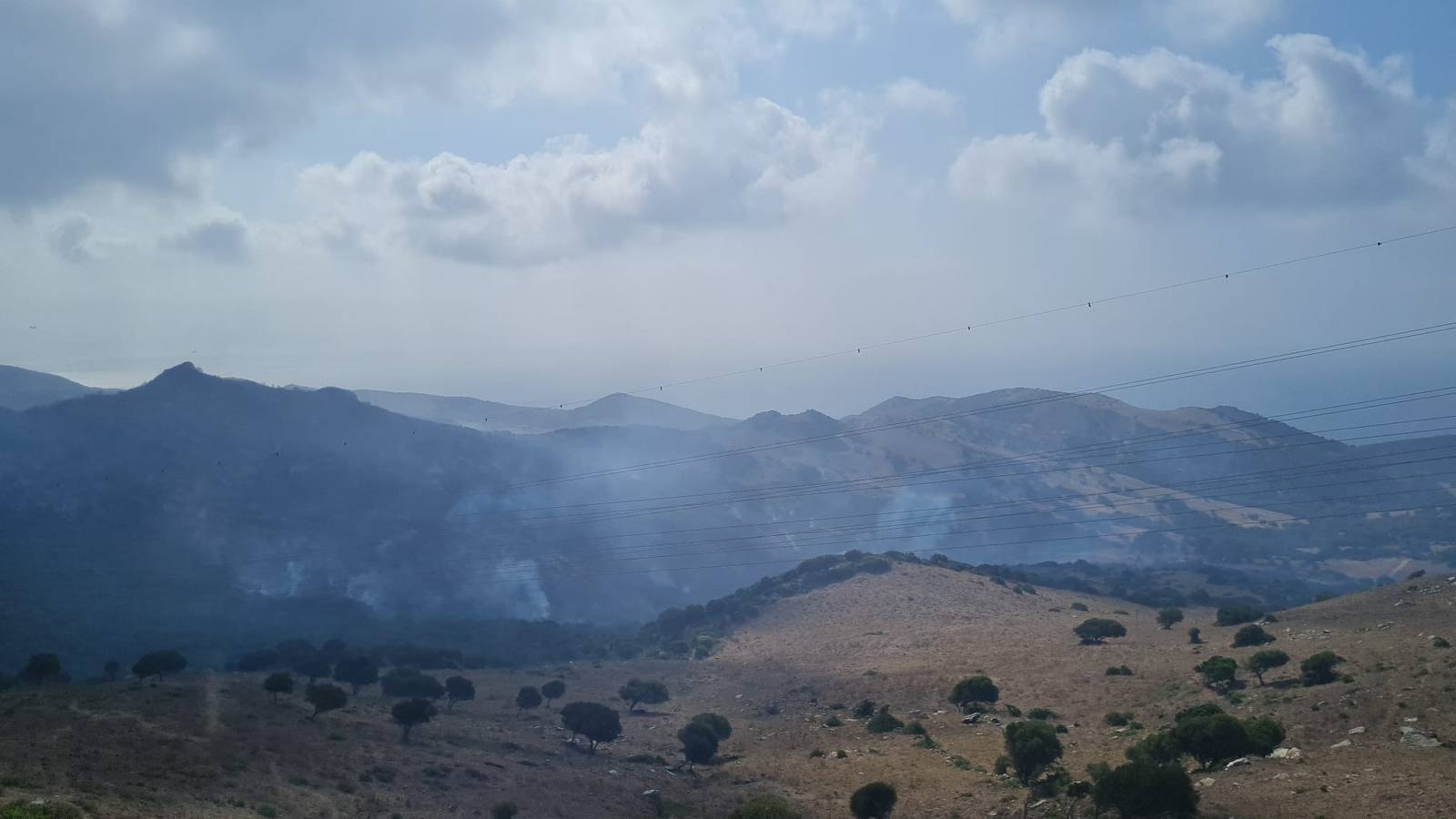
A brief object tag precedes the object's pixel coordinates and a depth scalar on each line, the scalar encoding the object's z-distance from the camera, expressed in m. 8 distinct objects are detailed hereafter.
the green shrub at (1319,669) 40.53
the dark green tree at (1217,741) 31.44
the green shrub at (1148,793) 26.36
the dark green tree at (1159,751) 32.59
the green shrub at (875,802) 31.05
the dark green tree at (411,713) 43.28
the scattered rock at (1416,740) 30.06
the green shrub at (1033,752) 34.12
